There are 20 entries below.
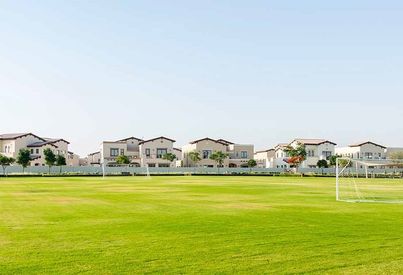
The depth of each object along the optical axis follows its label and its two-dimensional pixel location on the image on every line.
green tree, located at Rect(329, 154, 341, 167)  133.00
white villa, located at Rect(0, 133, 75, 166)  122.88
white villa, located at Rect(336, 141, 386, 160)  140.62
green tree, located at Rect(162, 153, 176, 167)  132.00
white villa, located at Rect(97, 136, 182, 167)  132.25
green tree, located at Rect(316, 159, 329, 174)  130.88
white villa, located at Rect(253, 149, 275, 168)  157.18
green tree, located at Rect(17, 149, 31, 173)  105.97
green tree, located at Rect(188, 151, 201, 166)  133.12
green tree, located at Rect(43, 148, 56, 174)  109.03
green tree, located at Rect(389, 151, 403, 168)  139.38
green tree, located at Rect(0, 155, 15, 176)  107.62
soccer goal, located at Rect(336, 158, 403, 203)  32.74
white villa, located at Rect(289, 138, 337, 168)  141.00
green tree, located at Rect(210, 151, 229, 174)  135.38
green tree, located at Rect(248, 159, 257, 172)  134.12
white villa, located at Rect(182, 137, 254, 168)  137.88
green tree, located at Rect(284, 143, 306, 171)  134.62
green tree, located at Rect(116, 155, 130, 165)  125.75
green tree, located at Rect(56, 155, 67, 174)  112.44
